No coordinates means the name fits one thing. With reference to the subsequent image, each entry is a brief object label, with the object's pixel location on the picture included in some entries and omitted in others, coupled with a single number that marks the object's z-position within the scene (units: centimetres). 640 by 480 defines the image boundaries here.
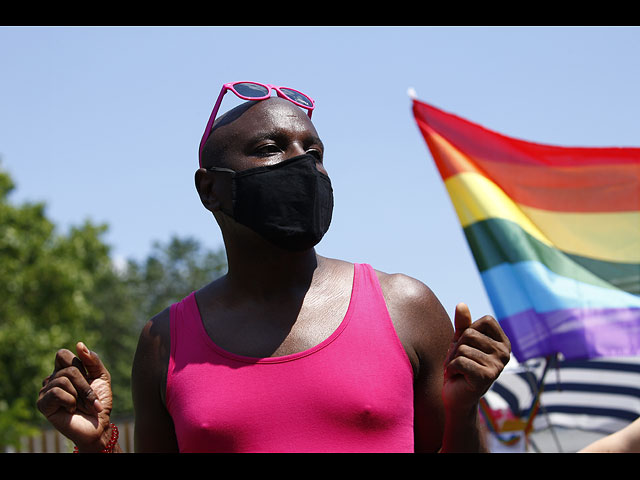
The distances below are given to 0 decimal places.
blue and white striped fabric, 821
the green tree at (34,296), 1719
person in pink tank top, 221
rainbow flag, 689
